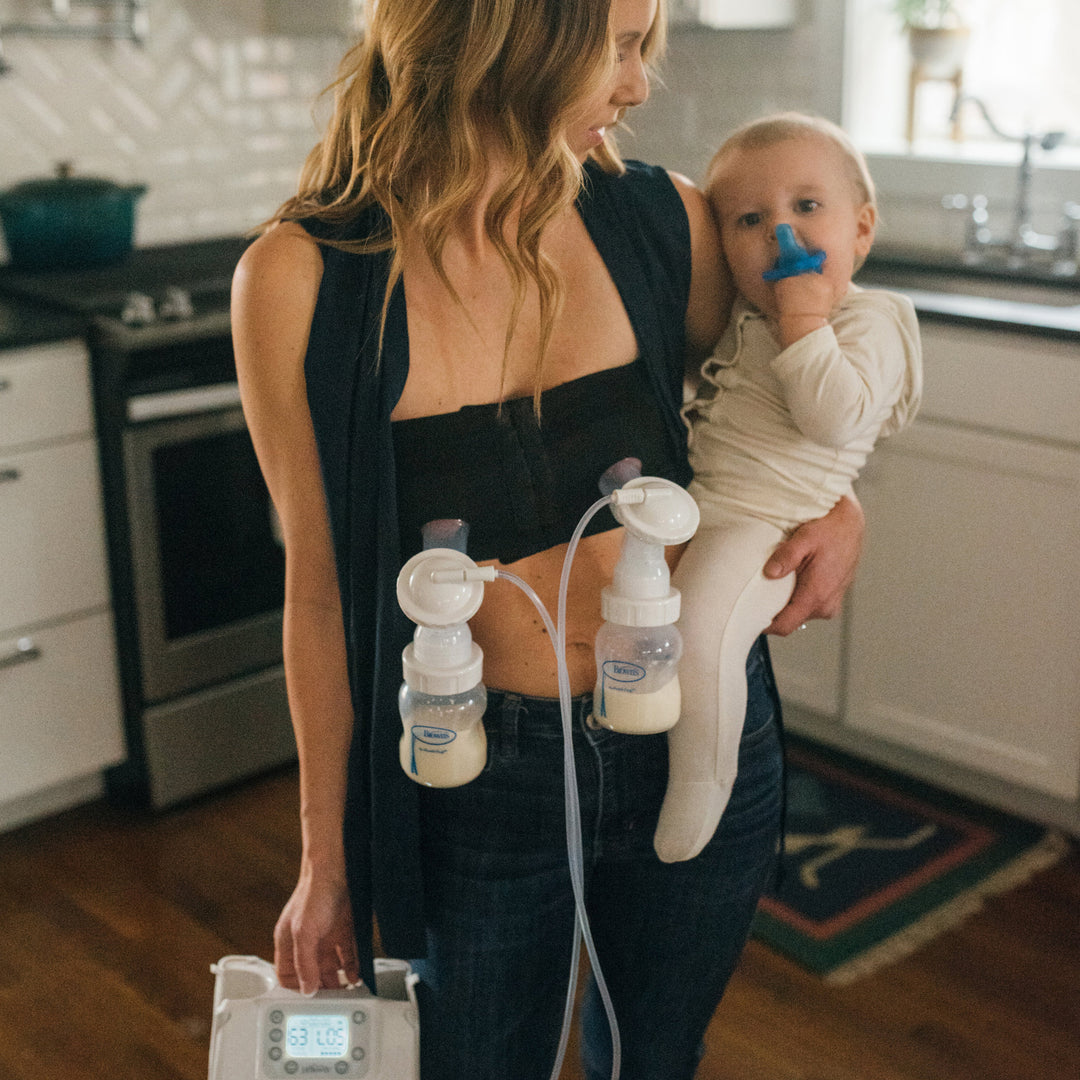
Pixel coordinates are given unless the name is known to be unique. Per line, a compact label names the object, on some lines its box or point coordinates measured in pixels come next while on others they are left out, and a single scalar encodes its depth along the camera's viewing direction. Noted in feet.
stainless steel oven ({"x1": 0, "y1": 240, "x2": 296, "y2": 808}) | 7.99
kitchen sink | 7.59
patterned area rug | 7.30
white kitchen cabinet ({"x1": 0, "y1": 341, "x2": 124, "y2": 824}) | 7.77
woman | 3.26
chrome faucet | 8.79
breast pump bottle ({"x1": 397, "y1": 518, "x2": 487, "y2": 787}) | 2.88
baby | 3.71
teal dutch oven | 9.20
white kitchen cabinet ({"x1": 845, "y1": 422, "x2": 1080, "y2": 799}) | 7.67
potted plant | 9.82
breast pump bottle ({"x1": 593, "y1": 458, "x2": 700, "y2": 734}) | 2.97
